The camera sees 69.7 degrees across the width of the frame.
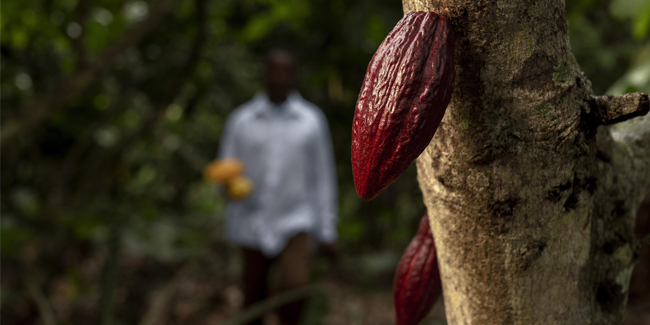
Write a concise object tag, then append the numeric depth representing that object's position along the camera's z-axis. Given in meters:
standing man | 2.12
